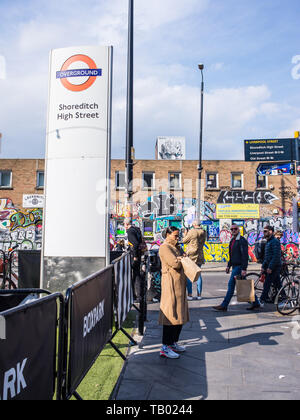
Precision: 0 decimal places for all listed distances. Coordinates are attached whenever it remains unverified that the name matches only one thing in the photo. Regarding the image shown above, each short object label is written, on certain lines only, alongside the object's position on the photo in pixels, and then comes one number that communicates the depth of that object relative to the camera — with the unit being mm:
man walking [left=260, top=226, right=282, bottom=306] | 8322
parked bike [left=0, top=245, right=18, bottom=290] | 8641
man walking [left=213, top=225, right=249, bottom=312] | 8050
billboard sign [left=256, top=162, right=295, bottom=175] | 16016
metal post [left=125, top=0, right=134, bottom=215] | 9414
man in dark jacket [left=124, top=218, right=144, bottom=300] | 8578
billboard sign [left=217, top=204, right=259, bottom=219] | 25203
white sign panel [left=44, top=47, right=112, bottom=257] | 6590
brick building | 24703
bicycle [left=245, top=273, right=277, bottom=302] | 8694
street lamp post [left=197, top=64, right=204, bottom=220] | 21016
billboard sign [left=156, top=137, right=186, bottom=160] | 43656
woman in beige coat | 5129
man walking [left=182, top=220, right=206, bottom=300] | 9242
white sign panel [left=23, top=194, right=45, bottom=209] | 25062
